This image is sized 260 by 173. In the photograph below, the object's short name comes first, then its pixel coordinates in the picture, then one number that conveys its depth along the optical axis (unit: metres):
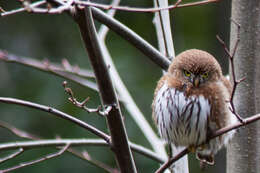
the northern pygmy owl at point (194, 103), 5.40
